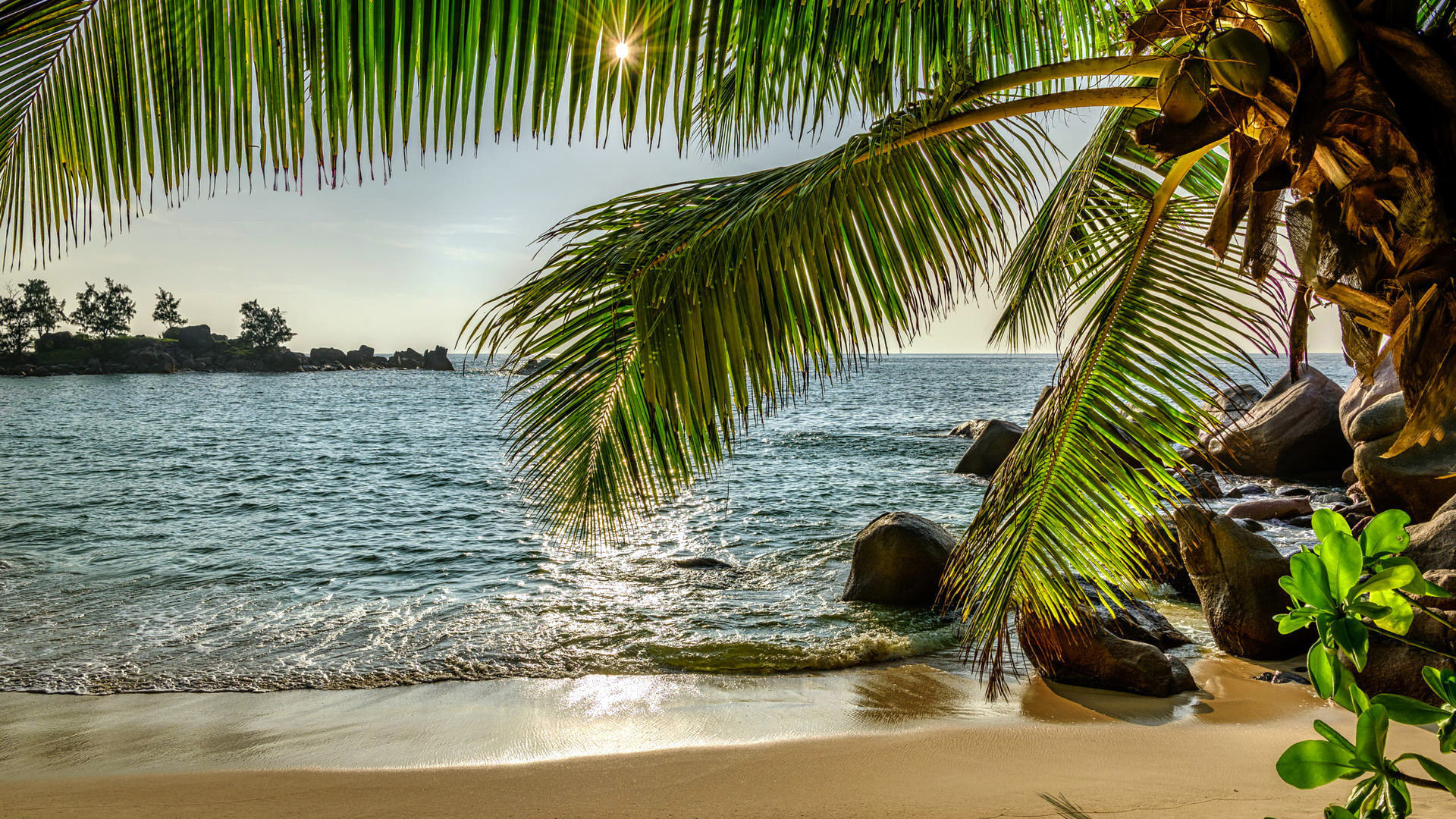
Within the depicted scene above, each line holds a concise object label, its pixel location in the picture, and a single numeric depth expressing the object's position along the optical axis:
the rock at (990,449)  18.17
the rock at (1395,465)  8.60
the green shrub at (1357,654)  1.00
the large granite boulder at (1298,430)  14.41
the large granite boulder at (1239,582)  6.24
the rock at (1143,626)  6.70
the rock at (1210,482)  13.19
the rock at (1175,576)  8.20
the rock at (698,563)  10.56
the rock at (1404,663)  4.69
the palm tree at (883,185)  1.50
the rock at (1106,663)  5.61
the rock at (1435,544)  5.89
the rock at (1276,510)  12.10
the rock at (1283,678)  5.84
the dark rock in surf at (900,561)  8.34
